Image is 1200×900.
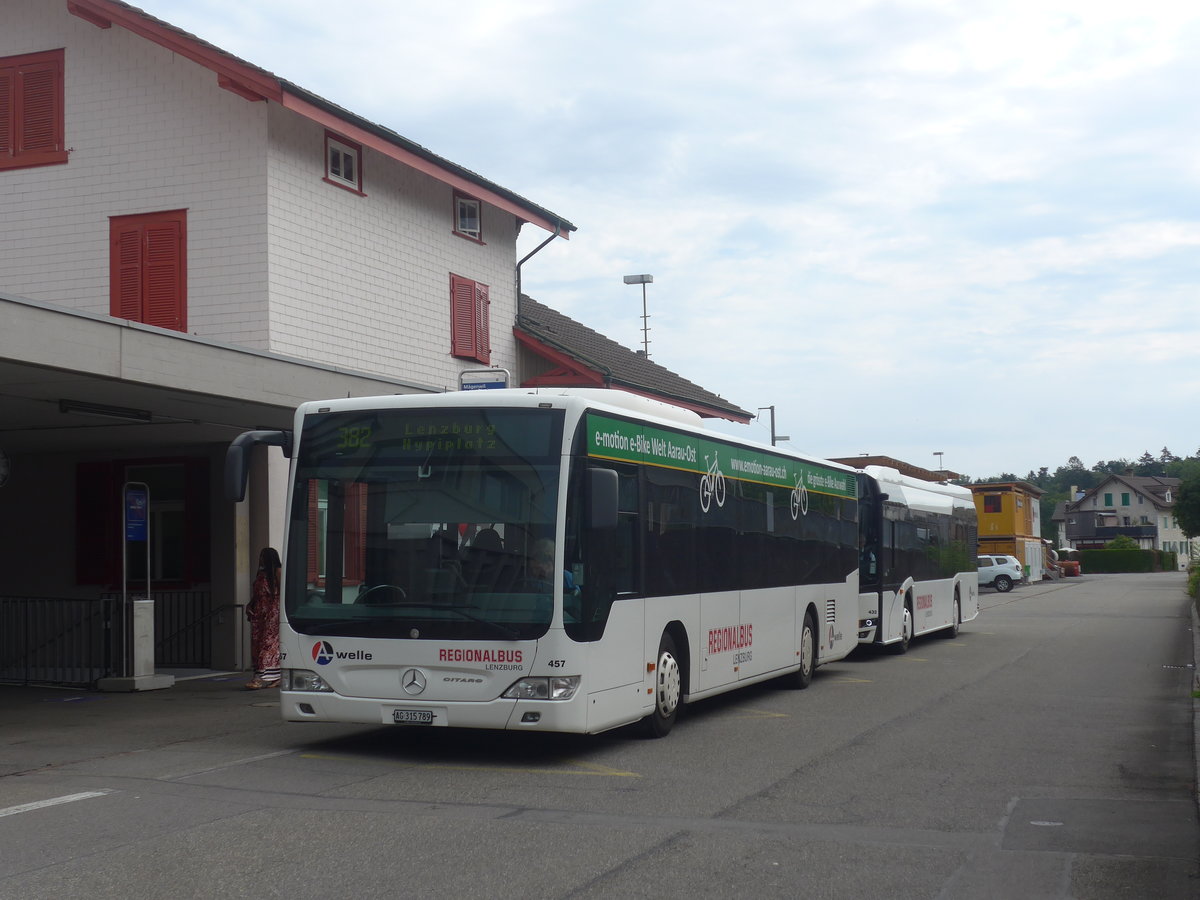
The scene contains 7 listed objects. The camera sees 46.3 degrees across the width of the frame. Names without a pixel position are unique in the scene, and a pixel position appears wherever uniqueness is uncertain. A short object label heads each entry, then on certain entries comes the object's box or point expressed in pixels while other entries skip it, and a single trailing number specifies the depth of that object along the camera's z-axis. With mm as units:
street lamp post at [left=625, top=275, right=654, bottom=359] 42500
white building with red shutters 19438
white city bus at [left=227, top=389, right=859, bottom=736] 10062
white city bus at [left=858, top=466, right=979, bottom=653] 21203
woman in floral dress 16859
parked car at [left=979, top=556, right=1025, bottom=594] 64750
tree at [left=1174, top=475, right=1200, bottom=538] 83250
